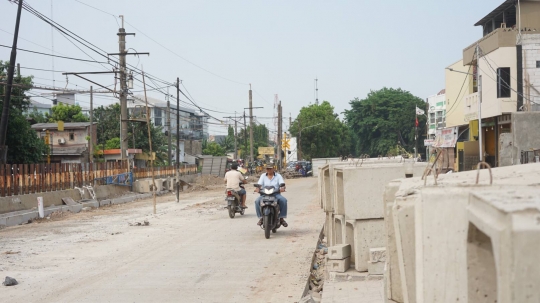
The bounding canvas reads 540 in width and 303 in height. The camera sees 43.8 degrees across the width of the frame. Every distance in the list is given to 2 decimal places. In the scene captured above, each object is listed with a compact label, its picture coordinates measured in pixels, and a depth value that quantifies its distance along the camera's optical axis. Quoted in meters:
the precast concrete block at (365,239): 8.95
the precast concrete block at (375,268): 8.48
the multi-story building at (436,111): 64.62
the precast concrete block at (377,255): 8.45
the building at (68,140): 52.72
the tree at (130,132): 60.19
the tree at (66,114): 61.84
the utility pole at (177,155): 30.54
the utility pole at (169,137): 49.76
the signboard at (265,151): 90.75
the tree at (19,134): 35.44
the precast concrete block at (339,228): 9.66
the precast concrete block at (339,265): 8.94
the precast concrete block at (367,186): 8.83
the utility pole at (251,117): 67.80
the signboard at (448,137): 39.66
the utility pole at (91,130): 44.59
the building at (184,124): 100.42
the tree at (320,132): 90.75
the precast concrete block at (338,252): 8.86
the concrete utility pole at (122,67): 34.69
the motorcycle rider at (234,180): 19.48
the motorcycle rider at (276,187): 15.22
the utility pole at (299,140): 85.00
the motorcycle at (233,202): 19.44
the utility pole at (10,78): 22.16
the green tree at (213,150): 99.78
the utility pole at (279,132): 71.50
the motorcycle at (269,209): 14.40
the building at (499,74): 32.31
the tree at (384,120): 81.75
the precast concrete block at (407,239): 3.65
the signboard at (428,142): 50.85
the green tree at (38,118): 60.49
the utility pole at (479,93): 32.97
